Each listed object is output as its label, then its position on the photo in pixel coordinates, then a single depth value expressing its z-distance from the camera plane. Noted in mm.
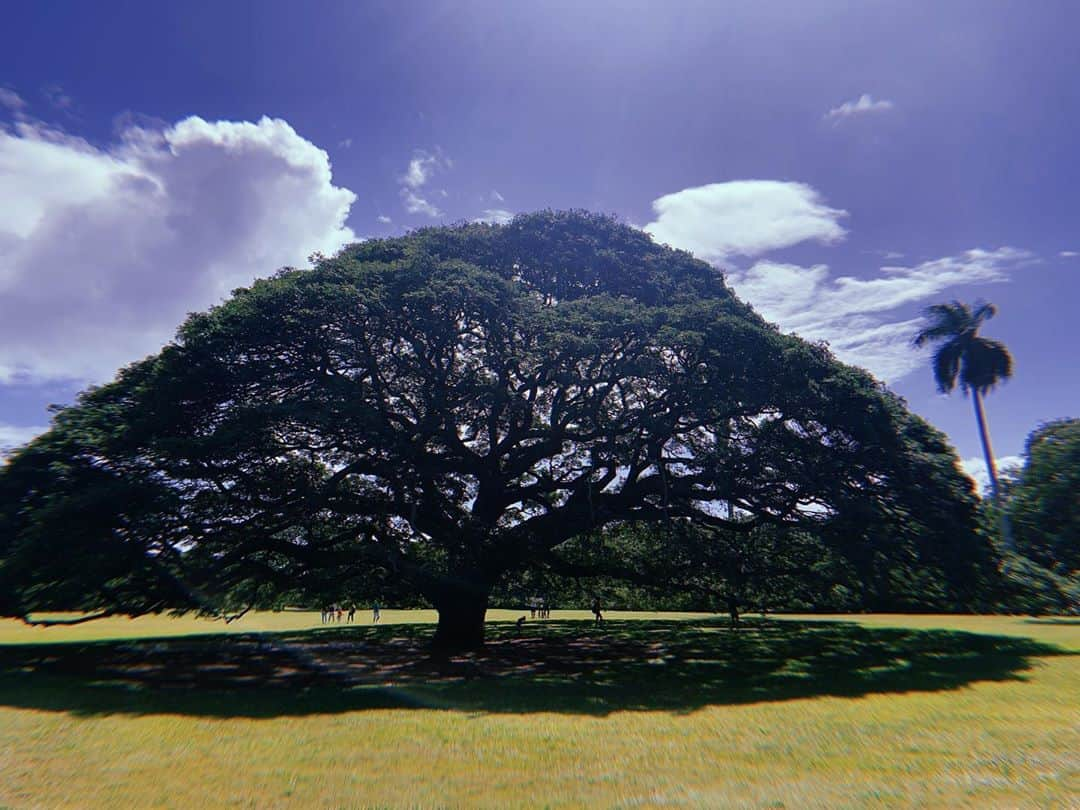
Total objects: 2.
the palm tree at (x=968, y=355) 43094
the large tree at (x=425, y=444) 15539
